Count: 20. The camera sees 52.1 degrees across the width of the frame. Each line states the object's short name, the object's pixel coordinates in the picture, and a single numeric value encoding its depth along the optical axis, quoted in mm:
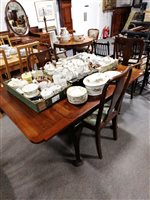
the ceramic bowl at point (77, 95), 1275
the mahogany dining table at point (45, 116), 1078
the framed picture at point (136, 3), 6211
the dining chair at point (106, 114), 1217
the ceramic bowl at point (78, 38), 3299
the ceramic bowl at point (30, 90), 1329
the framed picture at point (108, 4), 5841
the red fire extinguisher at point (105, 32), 6363
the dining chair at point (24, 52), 2479
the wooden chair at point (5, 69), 2296
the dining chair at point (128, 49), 2275
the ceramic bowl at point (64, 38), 3307
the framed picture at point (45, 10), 4391
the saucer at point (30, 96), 1317
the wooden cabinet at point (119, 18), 6395
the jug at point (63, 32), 3354
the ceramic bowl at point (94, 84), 1358
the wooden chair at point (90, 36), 3736
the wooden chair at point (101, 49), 2828
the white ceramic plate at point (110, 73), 1562
